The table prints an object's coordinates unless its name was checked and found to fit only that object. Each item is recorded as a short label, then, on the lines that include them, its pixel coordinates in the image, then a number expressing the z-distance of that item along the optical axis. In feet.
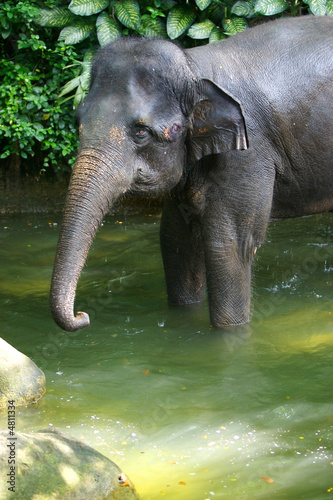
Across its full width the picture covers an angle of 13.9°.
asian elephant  27.50
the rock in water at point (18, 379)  26.62
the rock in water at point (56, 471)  18.47
